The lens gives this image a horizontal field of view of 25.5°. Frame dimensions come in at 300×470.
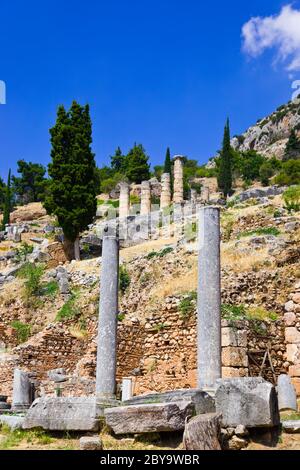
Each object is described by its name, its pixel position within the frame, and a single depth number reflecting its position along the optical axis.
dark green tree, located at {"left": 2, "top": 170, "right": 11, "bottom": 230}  69.62
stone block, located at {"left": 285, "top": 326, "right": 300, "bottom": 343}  18.22
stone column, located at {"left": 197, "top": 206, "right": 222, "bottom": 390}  13.49
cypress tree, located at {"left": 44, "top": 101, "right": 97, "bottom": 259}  39.09
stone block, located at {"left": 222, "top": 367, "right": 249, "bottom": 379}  16.66
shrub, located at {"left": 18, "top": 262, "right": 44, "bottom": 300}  29.55
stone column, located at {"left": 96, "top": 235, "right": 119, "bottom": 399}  15.42
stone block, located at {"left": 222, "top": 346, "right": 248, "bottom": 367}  16.80
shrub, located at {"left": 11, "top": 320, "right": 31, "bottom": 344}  27.27
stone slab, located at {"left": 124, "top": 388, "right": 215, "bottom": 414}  10.54
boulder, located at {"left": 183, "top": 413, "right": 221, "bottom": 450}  9.33
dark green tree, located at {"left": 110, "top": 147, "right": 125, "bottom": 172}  106.29
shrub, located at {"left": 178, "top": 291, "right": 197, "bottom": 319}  19.23
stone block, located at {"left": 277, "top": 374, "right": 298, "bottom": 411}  14.97
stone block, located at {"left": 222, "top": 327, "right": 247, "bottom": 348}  17.00
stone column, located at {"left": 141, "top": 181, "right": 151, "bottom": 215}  58.56
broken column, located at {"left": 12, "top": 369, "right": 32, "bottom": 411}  18.91
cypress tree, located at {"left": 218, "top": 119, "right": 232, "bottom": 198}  75.31
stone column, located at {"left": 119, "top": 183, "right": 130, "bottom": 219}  57.68
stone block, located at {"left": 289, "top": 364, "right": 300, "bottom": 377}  17.69
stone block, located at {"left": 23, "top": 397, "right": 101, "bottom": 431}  11.38
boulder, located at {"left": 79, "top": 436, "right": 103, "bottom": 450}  10.12
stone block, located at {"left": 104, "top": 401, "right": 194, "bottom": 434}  10.11
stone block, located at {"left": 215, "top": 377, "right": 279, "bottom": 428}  9.96
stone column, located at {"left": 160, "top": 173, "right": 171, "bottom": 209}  61.64
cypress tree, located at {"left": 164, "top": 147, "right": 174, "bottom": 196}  82.66
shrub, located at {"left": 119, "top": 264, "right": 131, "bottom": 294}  27.68
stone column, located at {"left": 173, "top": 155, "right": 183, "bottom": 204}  63.94
